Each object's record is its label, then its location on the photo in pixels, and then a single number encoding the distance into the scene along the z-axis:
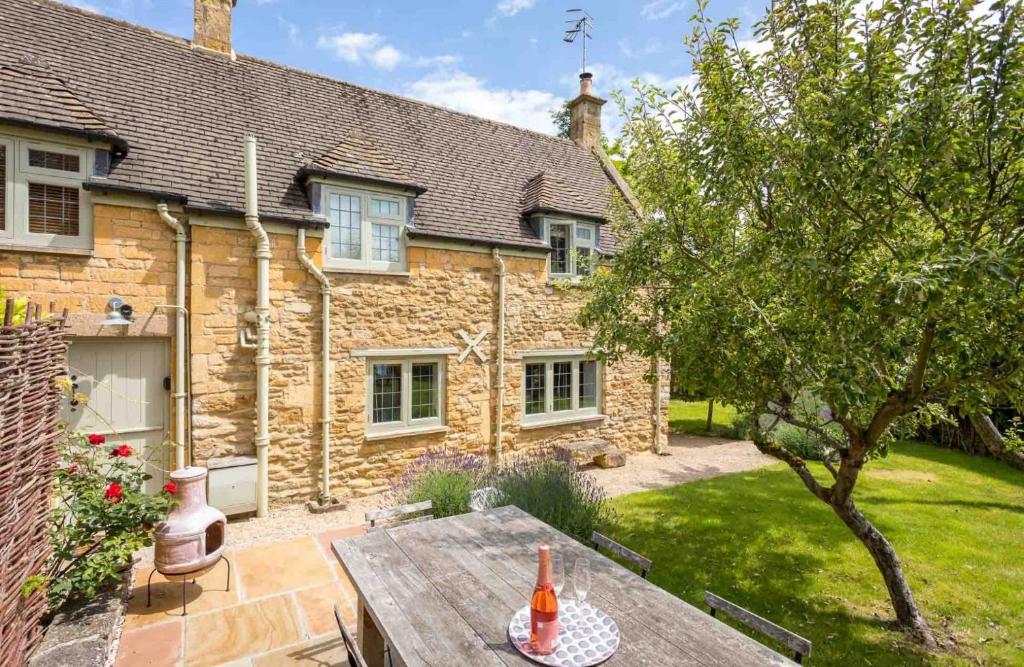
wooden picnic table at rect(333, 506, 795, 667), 2.69
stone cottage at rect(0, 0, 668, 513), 6.74
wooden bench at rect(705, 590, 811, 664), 2.88
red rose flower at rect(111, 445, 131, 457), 4.87
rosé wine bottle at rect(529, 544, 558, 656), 2.65
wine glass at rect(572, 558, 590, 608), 2.86
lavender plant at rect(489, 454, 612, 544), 6.29
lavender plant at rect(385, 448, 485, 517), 6.67
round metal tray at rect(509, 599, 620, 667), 2.62
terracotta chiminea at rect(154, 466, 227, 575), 4.89
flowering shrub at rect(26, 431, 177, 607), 4.16
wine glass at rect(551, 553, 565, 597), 2.79
